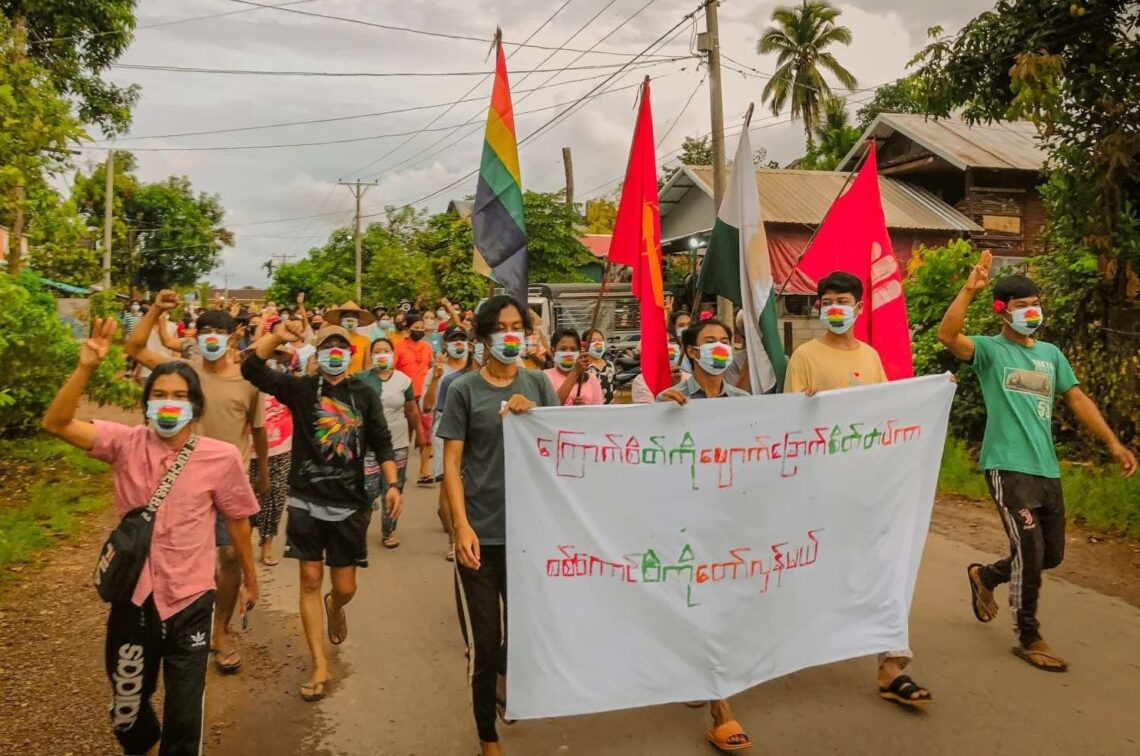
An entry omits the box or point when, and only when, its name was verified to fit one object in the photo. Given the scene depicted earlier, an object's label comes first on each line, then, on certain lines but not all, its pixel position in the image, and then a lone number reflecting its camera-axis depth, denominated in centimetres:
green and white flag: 447
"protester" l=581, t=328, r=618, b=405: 439
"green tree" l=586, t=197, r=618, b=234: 4253
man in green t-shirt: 449
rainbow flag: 501
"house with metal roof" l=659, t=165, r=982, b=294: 1969
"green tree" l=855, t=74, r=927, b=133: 3716
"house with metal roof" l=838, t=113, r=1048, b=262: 2058
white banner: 347
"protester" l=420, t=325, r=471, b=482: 758
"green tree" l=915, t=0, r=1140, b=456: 799
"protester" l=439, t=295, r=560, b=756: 345
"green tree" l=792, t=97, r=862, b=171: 2761
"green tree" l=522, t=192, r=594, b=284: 2531
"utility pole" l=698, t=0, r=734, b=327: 1409
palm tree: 3416
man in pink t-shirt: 310
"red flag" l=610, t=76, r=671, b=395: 461
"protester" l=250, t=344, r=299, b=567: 637
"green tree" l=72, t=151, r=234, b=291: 4422
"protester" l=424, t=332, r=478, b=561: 621
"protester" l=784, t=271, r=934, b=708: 415
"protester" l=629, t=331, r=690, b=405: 525
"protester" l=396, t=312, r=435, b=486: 901
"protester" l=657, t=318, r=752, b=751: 401
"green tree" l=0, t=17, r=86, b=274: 796
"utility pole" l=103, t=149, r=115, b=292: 3073
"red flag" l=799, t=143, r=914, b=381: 478
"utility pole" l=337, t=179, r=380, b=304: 3831
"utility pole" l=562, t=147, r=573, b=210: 3753
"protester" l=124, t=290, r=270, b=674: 468
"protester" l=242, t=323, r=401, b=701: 441
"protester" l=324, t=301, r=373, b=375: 588
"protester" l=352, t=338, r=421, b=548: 693
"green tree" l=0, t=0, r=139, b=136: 1823
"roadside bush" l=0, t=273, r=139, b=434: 750
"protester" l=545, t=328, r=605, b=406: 618
